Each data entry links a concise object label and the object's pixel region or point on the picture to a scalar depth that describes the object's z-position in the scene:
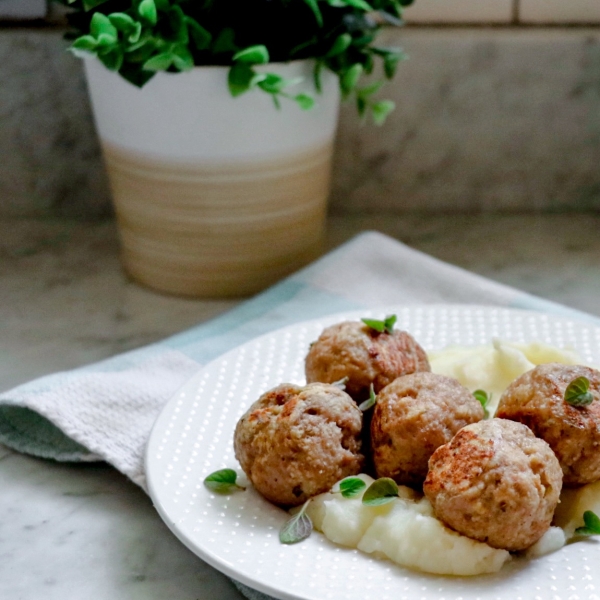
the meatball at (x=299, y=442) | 0.42
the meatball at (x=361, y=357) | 0.46
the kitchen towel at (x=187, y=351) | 0.49
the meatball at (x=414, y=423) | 0.43
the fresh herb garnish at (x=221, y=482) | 0.44
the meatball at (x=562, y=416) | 0.42
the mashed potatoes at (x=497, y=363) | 0.48
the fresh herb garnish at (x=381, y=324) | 0.47
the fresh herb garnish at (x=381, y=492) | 0.42
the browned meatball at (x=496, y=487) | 0.40
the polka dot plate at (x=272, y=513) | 0.39
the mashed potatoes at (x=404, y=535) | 0.40
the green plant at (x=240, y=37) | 0.53
